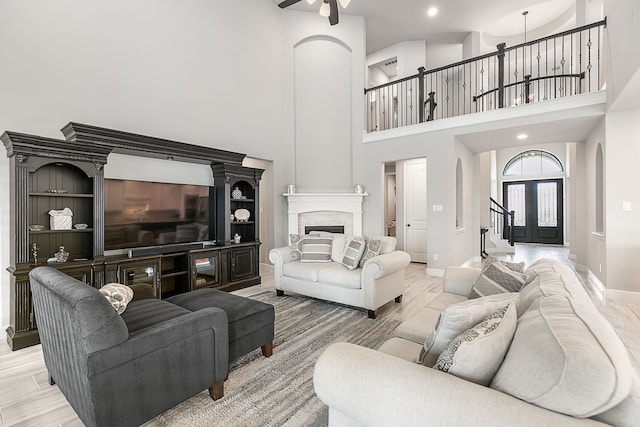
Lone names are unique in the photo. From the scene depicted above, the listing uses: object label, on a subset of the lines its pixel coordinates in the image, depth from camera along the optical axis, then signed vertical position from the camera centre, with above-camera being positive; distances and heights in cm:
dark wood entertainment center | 282 -12
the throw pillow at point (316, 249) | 412 -50
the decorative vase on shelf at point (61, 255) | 308 -41
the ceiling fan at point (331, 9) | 336 +233
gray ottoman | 222 -80
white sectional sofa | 81 -55
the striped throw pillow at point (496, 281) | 209 -50
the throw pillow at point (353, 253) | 367 -50
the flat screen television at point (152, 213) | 365 +1
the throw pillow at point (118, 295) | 204 -56
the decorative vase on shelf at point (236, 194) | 503 +33
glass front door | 1002 +9
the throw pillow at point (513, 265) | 237 -43
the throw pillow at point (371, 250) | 361 -45
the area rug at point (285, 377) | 181 -121
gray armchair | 146 -76
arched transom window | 1005 +165
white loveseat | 337 -78
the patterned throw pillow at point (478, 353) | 107 -51
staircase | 873 -67
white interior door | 686 +8
